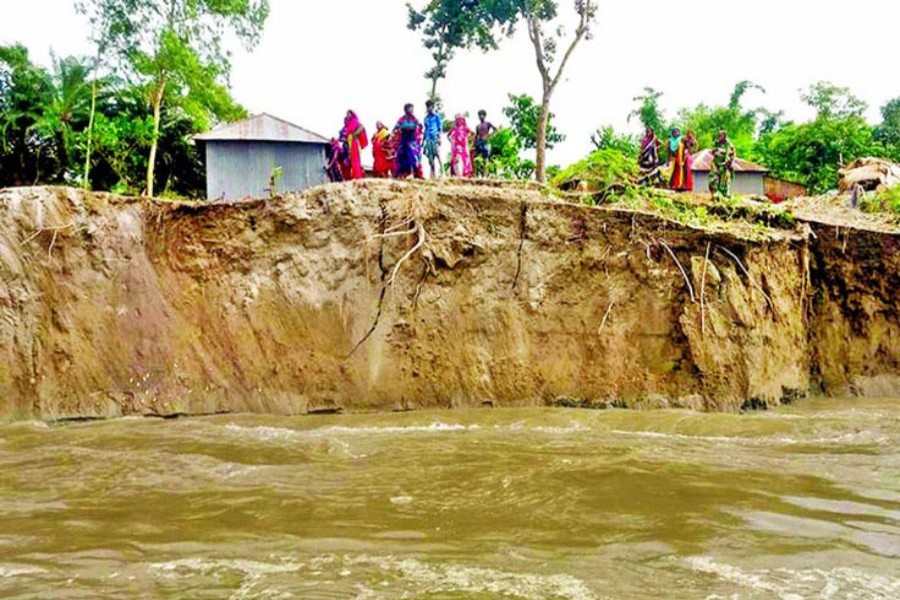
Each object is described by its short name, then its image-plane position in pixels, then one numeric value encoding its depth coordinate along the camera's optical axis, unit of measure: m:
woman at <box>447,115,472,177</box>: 13.30
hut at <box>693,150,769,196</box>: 23.41
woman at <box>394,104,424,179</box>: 12.10
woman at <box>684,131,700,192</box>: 13.88
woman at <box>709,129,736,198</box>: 14.39
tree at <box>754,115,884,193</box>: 22.59
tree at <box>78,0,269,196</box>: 16.28
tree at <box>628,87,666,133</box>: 31.72
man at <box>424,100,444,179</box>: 12.70
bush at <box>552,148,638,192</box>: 11.52
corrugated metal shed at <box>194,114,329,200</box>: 16.72
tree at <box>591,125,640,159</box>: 23.56
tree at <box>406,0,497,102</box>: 19.41
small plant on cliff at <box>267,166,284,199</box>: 13.48
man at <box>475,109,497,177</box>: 13.86
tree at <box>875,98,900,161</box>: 25.69
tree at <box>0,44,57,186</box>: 17.23
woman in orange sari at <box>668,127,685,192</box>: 14.11
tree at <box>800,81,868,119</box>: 25.39
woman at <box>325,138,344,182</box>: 12.93
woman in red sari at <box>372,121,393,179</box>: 12.80
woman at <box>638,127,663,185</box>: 13.51
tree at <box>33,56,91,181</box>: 16.95
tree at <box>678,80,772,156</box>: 34.84
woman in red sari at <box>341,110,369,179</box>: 12.74
